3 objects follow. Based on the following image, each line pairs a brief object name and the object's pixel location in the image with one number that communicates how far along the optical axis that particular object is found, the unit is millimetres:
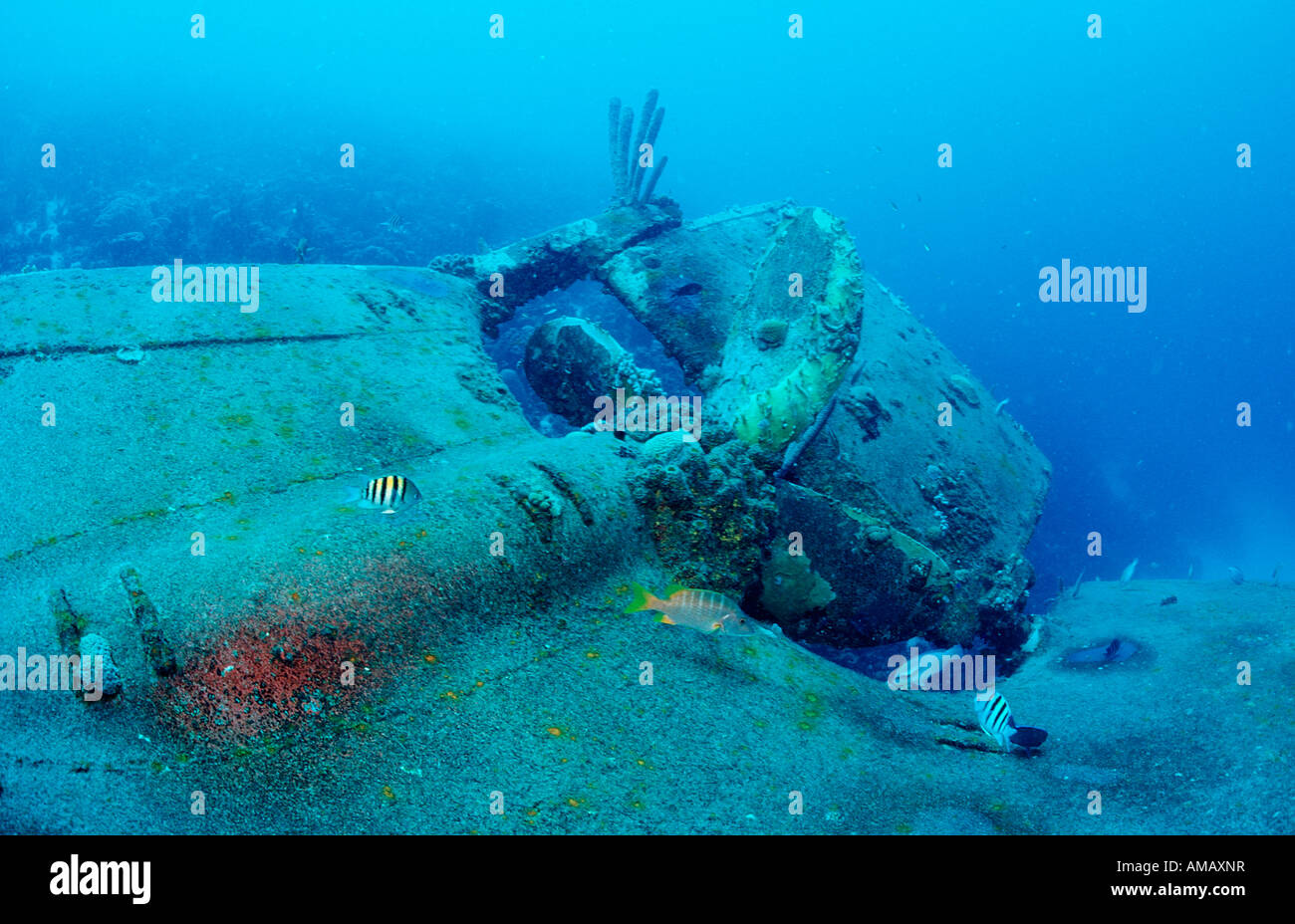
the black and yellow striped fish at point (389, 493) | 3145
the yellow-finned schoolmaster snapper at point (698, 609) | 3195
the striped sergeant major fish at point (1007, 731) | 3387
